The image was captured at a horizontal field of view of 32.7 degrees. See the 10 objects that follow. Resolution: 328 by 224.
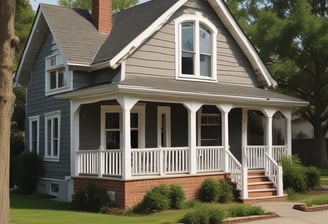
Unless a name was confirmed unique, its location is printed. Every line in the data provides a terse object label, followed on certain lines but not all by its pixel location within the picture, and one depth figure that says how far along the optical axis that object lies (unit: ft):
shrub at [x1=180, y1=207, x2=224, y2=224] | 44.60
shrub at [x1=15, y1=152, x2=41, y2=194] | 77.87
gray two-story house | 60.18
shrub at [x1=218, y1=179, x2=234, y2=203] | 62.59
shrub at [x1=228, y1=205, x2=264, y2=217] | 49.08
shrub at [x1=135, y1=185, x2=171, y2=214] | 55.52
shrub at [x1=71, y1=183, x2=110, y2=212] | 57.67
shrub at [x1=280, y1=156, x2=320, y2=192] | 70.95
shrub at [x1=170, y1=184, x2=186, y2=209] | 57.62
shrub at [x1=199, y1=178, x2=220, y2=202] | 62.08
